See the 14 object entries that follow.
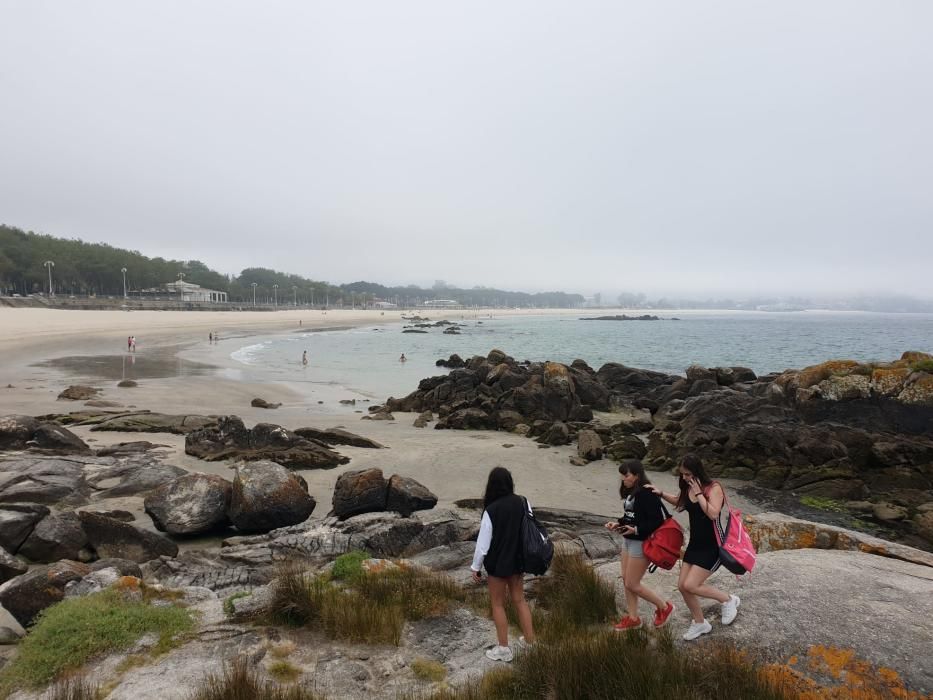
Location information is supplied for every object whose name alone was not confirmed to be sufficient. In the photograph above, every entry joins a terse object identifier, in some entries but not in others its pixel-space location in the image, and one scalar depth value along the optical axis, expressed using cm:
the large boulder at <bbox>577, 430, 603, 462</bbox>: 1633
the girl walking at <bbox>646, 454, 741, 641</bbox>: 475
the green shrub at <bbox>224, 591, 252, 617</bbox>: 575
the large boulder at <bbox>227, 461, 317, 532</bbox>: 972
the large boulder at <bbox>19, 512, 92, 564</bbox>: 801
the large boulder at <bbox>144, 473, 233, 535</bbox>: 950
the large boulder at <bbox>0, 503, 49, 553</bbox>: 799
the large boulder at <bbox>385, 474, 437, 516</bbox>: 1054
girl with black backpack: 485
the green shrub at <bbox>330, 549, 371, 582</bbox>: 664
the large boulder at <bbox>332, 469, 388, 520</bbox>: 1021
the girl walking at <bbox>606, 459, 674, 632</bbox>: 514
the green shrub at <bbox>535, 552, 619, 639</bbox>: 554
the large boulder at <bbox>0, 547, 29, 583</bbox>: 725
